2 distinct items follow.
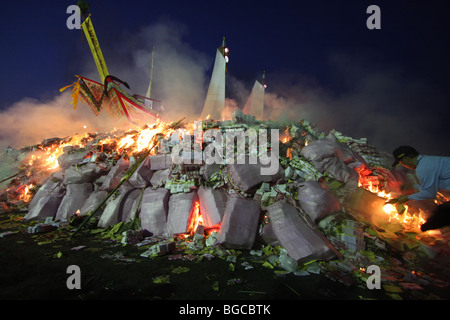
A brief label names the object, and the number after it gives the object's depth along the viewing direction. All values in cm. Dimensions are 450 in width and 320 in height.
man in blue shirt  276
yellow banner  1016
